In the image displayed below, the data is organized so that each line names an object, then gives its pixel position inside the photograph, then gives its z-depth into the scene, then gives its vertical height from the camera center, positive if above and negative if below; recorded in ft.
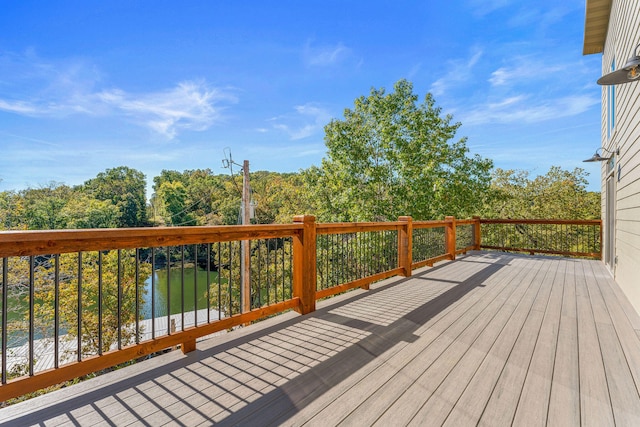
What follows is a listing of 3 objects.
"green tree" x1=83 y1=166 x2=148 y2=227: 128.70 +10.33
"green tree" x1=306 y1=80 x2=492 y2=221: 37.68 +6.12
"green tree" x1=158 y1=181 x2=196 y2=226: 118.62 +3.07
